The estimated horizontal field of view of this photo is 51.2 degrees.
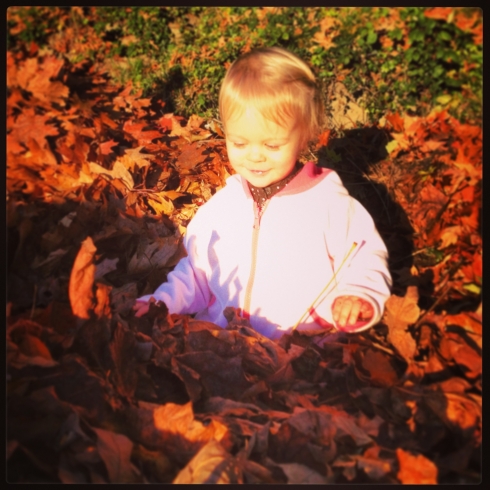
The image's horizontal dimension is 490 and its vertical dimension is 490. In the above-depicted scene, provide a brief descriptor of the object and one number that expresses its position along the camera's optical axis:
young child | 1.83
